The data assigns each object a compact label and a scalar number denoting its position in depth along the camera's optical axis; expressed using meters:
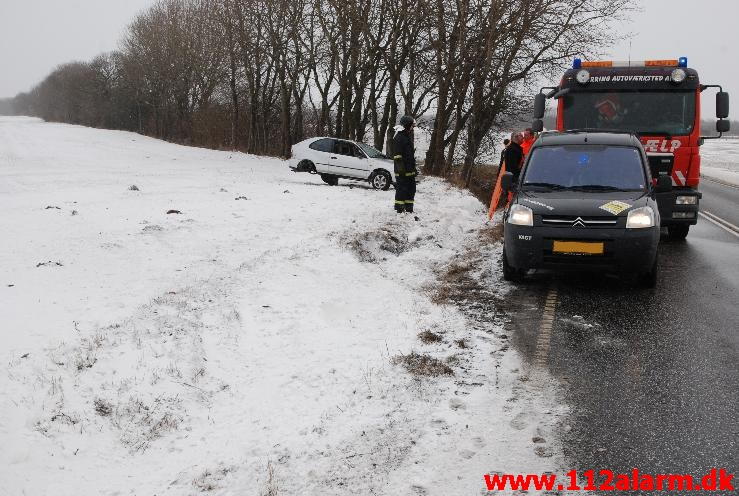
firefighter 12.37
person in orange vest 14.08
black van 7.18
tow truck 10.59
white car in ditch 20.14
